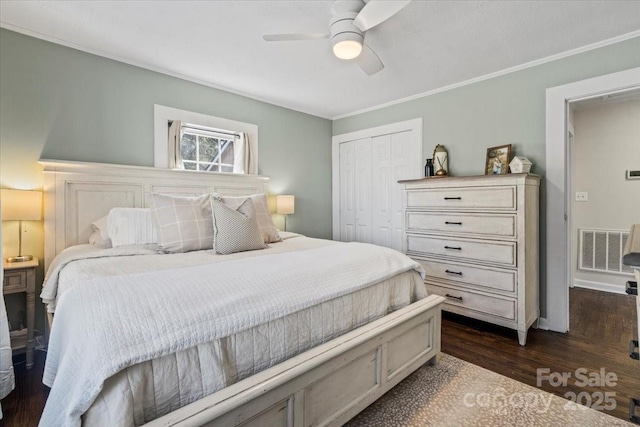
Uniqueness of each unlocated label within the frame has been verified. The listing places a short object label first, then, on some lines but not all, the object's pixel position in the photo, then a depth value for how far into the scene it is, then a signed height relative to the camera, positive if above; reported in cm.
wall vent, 371 -49
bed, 91 -48
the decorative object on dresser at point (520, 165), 263 +41
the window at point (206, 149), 324 +72
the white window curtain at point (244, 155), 353 +68
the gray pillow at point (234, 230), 209 -12
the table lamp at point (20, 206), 204 +5
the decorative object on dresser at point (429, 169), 339 +48
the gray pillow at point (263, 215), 249 -2
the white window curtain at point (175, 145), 299 +68
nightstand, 201 -51
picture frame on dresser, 287 +51
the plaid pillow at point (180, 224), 210 -8
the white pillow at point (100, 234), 229 -17
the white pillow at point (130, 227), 221 -11
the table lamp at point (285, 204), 367 +10
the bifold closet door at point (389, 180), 378 +42
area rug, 157 -109
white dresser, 246 -29
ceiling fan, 170 +112
